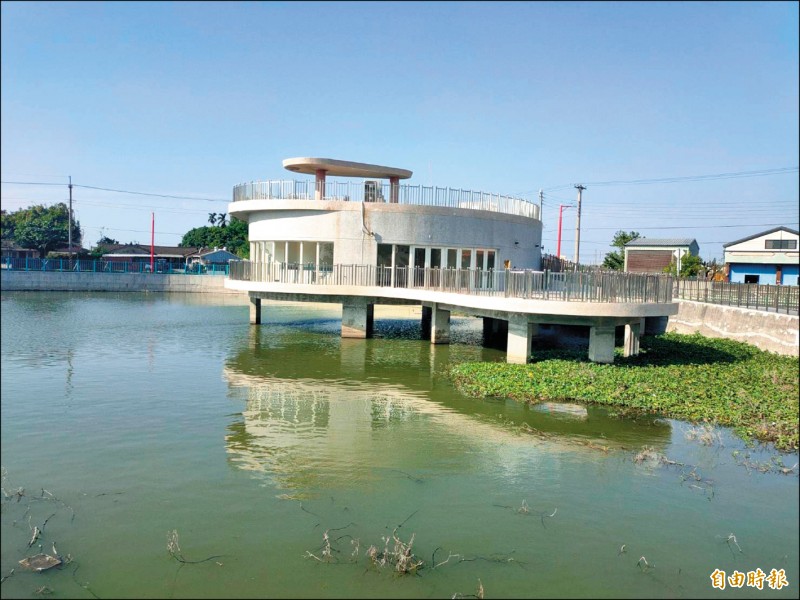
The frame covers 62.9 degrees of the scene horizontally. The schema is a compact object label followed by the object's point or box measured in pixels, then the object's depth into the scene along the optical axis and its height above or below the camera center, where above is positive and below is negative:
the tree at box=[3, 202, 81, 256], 64.06 +3.11
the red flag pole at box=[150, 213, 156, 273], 63.92 +2.80
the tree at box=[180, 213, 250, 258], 86.00 +3.47
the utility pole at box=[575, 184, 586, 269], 45.38 +2.42
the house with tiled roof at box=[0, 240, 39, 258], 59.22 +0.60
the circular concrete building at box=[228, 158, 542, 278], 26.98 +1.74
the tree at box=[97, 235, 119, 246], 84.45 +2.41
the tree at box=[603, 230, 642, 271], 57.58 +1.12
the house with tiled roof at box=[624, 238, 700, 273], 53.53 +1.78
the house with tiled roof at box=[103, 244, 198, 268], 74.50 +0.82
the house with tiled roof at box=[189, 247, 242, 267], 68.67 +0.56
